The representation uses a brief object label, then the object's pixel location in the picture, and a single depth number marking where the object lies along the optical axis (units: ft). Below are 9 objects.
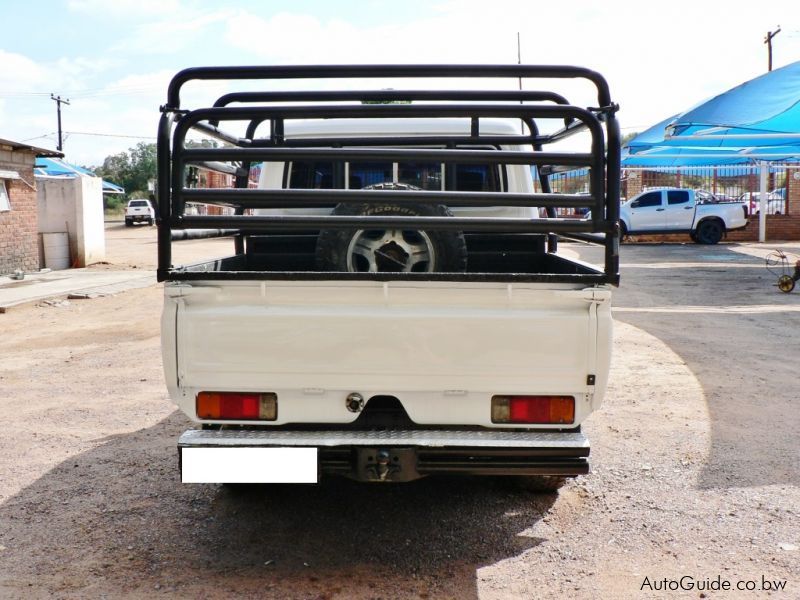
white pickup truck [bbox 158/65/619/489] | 9.95
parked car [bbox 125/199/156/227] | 153.28
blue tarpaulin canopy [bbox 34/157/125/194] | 82.62
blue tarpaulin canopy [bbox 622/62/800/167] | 52.34
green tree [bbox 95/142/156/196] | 246.47
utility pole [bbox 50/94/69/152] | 203.92
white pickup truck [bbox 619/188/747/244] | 81.71
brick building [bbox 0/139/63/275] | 54.13
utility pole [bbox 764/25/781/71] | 148.49
